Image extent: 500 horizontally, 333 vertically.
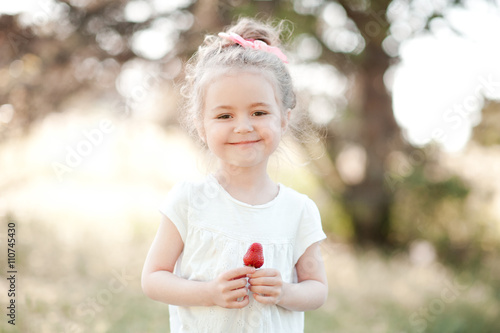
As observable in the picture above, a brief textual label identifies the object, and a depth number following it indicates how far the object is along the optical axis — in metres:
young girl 1.16
